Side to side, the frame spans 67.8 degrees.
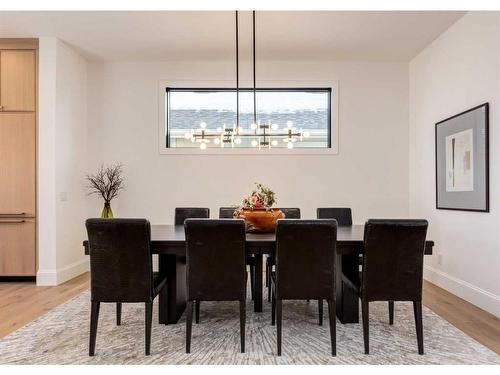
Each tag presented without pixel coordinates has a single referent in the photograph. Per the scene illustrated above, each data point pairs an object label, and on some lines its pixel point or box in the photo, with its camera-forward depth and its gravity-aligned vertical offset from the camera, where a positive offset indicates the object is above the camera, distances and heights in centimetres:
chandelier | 340 +50
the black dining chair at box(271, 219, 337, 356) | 240 -49
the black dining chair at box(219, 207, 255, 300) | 352 -67
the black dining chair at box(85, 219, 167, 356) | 241 -51
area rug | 238 -110
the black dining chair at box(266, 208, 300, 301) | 373 -30
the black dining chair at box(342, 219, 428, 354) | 242 -50
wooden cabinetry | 444 +28
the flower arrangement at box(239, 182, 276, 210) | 316 -10
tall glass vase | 473 -32
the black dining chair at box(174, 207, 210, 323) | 393 -27
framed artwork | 343 +28
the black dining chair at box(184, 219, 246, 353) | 241 -50
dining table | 257 -63
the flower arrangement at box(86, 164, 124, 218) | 491 +7
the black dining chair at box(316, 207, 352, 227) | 394 -27
